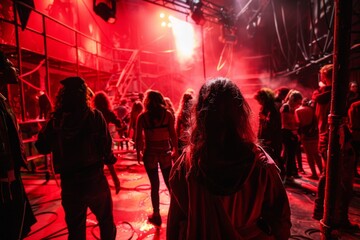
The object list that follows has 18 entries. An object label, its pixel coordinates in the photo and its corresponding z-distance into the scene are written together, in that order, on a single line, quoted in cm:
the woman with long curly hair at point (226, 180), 120
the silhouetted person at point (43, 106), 761
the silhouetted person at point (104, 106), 470
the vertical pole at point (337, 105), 215
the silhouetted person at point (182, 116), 432
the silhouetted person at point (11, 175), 216
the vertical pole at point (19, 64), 542
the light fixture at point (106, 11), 707
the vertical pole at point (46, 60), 649
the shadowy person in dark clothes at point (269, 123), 477
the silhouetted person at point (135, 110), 682
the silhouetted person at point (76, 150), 237
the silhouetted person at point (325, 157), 335
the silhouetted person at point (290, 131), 573
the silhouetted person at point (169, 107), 402
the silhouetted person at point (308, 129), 536
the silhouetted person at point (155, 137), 375
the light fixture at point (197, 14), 991
